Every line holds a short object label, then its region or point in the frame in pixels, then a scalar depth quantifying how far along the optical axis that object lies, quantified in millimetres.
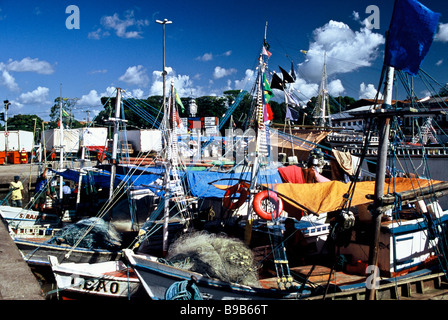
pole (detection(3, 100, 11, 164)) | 38812
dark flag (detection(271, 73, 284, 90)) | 11992
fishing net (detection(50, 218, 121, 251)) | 12664
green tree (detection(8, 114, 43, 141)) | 74625
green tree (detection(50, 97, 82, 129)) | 61000
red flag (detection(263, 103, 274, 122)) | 11572
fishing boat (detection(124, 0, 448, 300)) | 7406
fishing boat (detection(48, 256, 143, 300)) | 10328
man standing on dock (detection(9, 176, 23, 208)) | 20375
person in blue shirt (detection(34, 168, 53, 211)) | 19722
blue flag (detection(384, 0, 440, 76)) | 6777
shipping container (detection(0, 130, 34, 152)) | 43875
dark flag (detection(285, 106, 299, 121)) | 19547
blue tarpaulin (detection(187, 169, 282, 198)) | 14414
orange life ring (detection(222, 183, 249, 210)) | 11836
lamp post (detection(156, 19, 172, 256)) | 11530
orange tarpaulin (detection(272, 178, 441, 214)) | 10058
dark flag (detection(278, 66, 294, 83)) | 12012
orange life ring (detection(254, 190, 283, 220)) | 10031
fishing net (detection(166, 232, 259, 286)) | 9320
